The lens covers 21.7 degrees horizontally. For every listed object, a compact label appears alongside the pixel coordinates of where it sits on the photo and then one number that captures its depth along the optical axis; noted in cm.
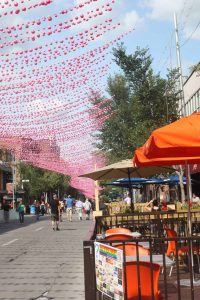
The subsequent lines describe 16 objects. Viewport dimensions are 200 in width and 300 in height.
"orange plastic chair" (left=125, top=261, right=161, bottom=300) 543
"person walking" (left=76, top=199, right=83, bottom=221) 4126
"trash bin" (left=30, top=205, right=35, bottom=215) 7562
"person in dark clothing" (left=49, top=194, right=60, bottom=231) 2631
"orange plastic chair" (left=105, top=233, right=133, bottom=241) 913
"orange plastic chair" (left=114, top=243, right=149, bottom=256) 669
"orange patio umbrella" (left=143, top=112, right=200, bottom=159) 634
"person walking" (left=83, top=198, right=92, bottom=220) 4253
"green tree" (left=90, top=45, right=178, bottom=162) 3206
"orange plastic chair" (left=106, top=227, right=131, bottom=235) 1050
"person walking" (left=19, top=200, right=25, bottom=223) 3785
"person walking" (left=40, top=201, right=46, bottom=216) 5920
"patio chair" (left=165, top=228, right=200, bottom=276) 847
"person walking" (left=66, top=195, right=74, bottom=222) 3841
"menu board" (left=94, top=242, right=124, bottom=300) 501
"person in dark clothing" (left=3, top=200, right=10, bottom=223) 3988
